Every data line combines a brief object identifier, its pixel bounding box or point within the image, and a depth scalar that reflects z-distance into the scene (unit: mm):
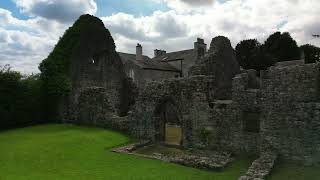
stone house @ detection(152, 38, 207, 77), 32541
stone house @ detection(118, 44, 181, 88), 29730
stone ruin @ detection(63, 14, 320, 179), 10365
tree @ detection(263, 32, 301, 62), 29785
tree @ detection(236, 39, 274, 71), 29155
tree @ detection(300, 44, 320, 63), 29352
